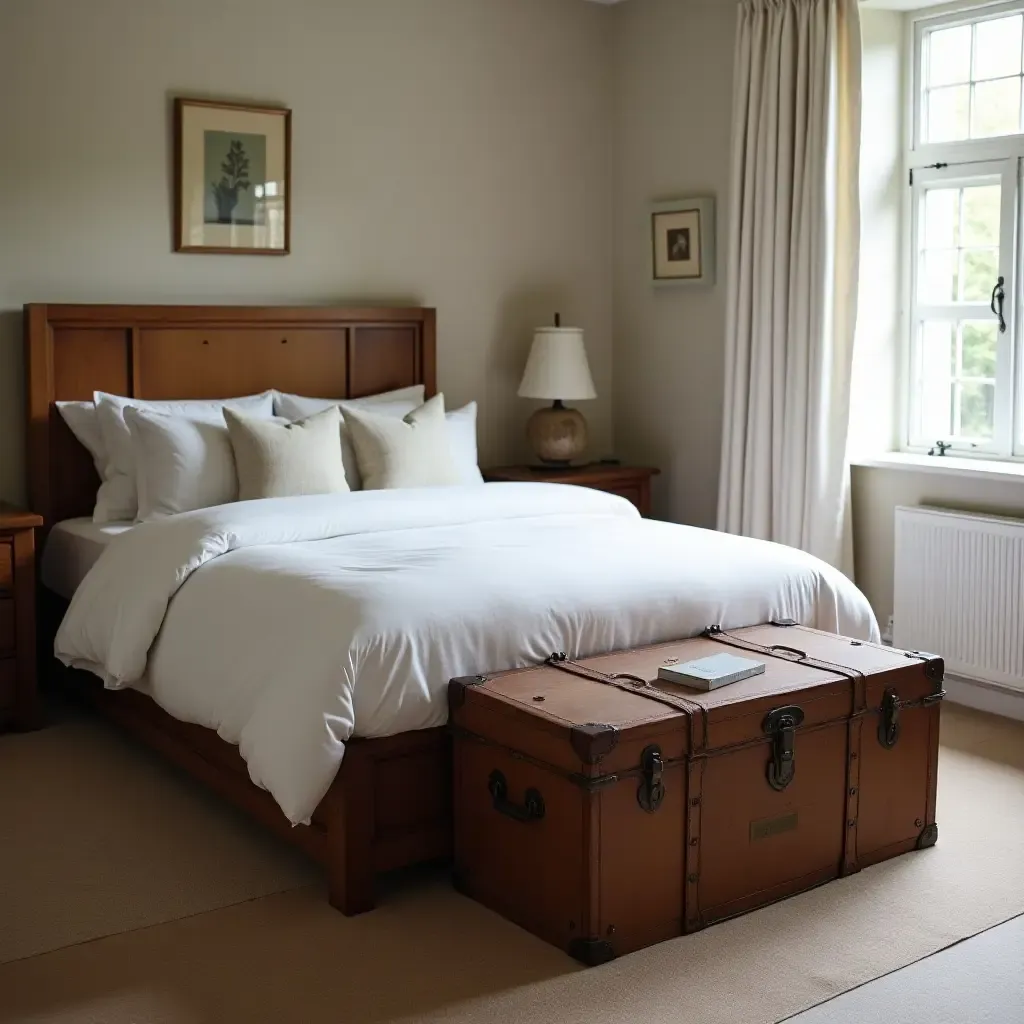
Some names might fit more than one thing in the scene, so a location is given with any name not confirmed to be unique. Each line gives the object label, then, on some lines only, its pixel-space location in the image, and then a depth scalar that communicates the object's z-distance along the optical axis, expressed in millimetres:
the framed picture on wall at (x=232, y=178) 4742
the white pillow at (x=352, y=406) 4623
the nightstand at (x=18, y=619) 4070
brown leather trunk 2697
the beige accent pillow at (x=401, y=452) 4531
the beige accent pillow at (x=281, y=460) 4230
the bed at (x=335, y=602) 2934
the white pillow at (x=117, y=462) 4379
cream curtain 4707
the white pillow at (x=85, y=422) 4477
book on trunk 2949
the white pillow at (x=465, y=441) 4922
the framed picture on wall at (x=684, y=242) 5410
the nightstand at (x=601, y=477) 5234
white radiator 4332
